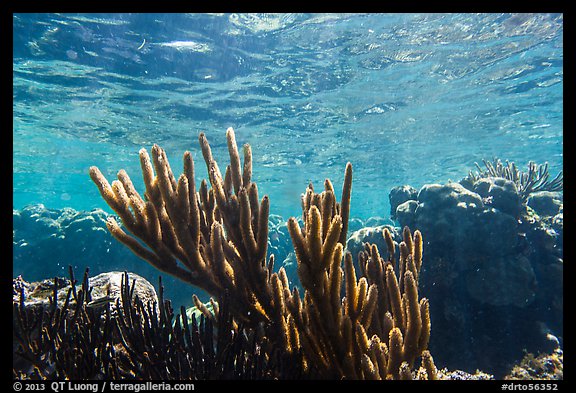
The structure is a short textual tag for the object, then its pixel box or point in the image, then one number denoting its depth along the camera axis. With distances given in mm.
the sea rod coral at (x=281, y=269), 2633
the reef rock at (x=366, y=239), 8141
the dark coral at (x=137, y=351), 2771
